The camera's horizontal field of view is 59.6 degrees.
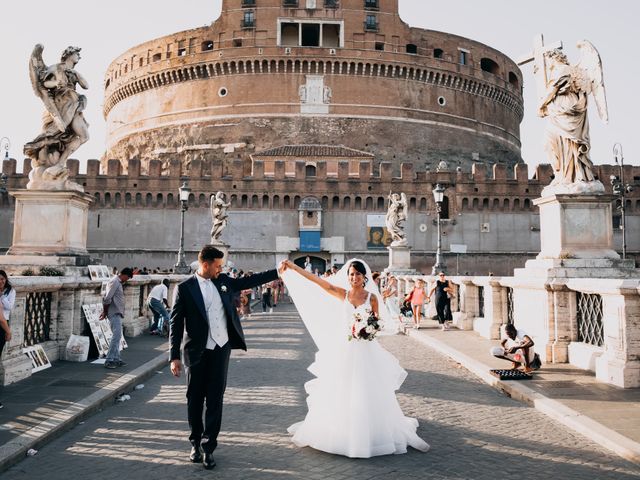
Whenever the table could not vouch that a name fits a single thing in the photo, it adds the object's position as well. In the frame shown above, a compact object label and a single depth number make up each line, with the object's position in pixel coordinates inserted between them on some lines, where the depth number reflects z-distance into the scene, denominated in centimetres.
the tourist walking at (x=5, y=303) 497
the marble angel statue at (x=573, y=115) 739
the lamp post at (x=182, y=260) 2084
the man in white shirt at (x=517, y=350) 650
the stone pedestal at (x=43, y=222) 760
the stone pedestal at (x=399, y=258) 2233
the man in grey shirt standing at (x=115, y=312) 707
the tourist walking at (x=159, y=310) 1055
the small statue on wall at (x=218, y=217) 2211
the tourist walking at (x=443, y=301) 1211
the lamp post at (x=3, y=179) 3174
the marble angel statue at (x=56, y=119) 752
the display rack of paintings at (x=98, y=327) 762
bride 397
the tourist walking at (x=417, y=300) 1288
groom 377
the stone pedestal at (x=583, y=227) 735
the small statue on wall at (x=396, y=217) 2202
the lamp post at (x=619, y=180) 2269
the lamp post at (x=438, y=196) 2032
